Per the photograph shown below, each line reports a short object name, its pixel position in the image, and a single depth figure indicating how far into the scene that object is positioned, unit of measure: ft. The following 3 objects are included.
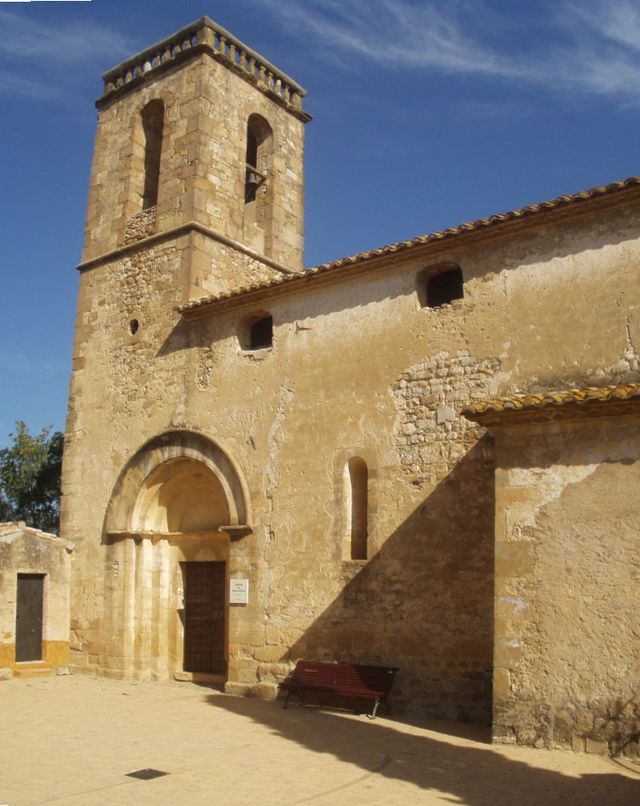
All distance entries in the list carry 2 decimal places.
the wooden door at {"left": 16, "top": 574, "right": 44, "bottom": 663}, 47.11
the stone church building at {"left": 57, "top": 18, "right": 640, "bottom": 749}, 27.55
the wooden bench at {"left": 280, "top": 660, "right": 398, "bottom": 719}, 34.22
